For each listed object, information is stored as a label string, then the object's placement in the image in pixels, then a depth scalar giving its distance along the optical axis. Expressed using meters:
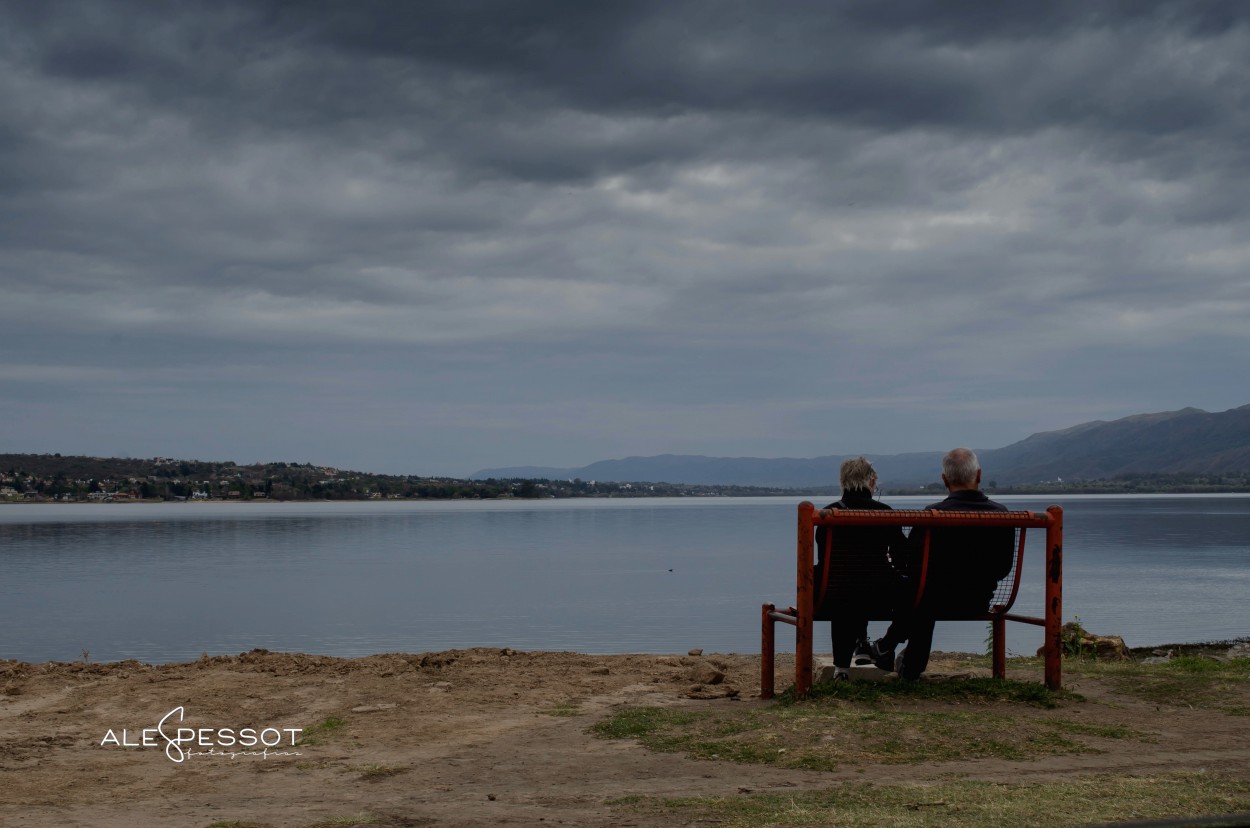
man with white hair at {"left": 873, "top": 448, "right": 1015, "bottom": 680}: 9.97
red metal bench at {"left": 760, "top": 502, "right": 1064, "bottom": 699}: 9.60
